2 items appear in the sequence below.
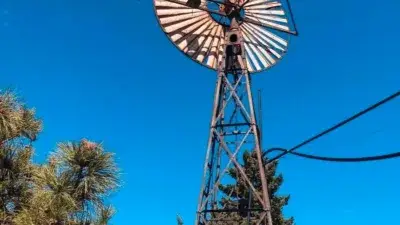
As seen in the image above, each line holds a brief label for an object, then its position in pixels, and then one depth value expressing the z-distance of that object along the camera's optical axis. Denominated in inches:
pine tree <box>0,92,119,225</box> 280.5
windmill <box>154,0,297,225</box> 402.3
